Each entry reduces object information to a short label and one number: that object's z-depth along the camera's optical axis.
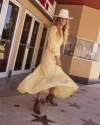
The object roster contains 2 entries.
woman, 2.52
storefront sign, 5.57
